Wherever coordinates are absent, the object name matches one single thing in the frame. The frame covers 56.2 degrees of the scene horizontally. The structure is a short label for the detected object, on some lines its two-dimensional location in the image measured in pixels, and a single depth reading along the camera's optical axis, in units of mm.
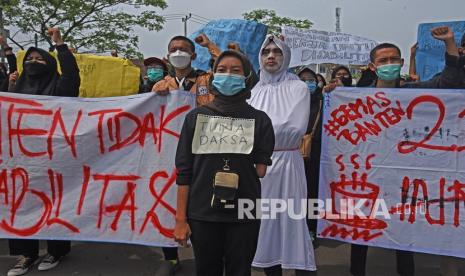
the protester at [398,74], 3004
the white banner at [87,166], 3431
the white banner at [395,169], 3127
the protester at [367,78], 4141
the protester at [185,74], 3426
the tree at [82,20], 14625
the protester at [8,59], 4152
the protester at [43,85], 3453
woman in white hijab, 2967
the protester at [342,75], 4898
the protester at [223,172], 2145
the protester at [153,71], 4781
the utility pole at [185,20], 32556
